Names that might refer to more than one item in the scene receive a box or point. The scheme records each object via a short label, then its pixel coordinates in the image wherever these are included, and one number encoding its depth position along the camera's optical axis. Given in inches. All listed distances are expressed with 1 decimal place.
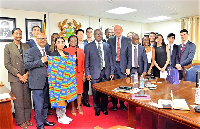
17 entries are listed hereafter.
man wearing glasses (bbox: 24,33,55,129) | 110.7
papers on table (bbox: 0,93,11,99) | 87.9
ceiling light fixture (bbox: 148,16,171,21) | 296.8
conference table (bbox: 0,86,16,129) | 86.9
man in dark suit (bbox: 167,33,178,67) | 179.3
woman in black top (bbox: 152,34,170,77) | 169.2
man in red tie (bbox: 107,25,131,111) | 146.1
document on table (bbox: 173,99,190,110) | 65.1
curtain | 291.2
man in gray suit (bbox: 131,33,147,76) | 150.8
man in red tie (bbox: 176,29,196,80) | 169.2
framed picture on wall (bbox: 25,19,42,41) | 216.1
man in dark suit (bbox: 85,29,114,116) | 136.3
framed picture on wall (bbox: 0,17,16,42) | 200.1
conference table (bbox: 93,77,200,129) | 61.6
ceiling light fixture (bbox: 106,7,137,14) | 219.6
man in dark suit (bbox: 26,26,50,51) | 135.2
